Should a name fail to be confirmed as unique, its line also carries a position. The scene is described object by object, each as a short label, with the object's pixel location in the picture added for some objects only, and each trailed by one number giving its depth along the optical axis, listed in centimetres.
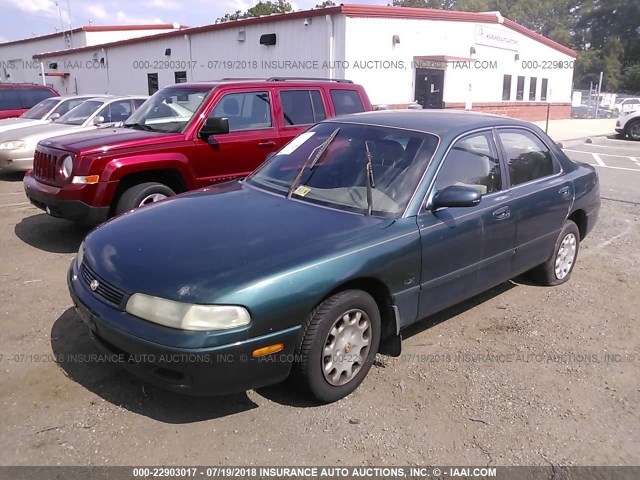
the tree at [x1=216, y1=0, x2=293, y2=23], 4944
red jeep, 557
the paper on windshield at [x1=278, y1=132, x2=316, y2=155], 435
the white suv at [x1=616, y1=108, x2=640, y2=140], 1938
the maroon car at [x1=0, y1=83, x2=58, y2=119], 1357
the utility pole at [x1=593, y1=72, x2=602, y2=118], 3030
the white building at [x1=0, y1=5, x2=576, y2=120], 1622
